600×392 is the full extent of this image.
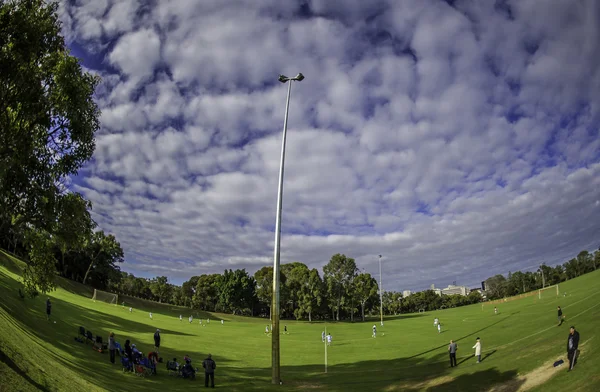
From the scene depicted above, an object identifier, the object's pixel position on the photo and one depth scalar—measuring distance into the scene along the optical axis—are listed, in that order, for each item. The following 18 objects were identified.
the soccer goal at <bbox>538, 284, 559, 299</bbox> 87.38
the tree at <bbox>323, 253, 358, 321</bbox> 106.88
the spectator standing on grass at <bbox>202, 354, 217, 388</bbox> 20.35
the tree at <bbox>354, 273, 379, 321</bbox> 107.38
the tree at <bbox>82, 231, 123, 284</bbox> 98.94
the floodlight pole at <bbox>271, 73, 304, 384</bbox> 18.16
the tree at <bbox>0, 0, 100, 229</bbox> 13.06
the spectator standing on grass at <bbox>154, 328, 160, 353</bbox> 31.34
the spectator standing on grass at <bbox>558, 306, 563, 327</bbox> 34.01
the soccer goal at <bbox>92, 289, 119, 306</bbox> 82.88
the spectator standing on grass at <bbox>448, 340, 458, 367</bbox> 26.40
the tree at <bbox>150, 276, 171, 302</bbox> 145.50
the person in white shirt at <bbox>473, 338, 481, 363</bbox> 25.67
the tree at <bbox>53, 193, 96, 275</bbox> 15.22
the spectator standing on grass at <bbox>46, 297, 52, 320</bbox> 29.23
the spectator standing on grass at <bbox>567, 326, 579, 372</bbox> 17.28
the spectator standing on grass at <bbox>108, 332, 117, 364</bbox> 23.15
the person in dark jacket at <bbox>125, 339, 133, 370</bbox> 22.44
